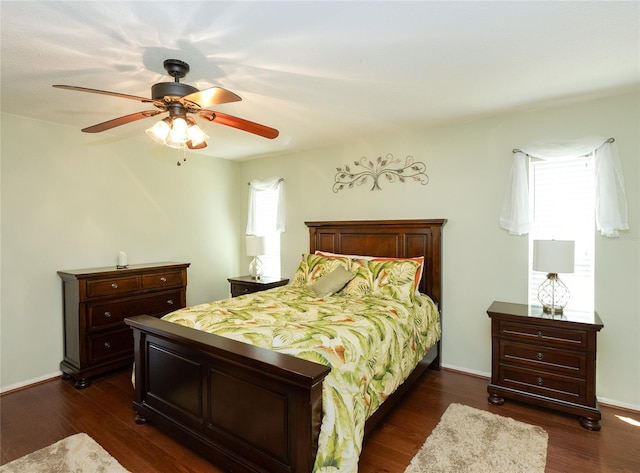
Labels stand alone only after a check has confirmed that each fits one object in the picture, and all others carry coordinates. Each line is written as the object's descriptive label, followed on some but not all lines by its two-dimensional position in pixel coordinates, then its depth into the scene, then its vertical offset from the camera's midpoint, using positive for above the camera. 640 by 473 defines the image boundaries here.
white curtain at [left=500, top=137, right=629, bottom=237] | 2.73 +0.44
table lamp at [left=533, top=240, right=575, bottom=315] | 2.63 -0.23
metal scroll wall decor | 3.75 +0.71
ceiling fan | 1.90 +0.74
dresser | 3.20 -0.79
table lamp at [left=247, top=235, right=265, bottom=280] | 4.56 -0.19
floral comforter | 1.75 -0.67
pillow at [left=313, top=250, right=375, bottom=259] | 3.76 -0.25
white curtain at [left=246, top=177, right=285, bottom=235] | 4.81 +0.43
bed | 1.69 -0.97
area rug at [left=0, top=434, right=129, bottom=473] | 2.05 -1.41
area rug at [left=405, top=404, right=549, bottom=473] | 2.05 -1.38
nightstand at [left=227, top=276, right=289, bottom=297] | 4.28 -0.65
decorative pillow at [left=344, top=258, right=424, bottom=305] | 3.18 -0.44
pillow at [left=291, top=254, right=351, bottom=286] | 3.71 -0.38
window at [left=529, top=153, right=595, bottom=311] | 2.90 +0.19
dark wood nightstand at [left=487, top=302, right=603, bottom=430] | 2.51 -0.97
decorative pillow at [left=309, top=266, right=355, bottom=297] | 3.33 -0.48
